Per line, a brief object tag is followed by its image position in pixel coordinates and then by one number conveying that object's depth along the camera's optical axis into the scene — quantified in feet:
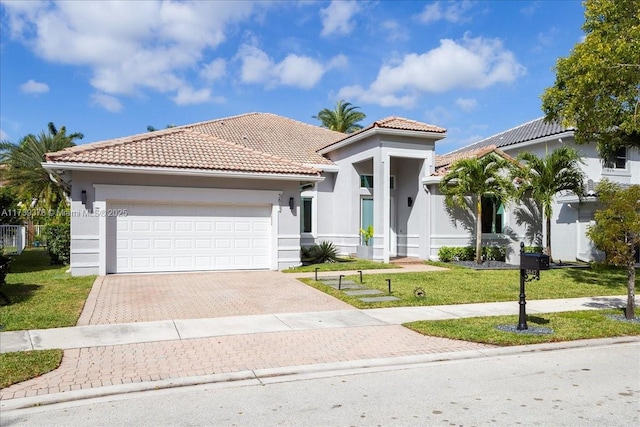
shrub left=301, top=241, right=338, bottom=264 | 63.62
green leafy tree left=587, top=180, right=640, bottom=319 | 31.40
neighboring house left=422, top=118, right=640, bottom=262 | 67.97
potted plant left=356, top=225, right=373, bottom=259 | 66.58
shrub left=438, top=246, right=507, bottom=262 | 66.54
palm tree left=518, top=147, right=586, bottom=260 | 63.26
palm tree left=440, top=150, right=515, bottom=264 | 61.93
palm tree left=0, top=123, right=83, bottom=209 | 96.99
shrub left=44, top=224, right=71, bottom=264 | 62.39
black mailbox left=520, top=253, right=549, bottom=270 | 27.14
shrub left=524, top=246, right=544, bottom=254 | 70.85
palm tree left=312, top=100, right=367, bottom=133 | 143.33
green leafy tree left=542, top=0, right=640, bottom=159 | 35.88
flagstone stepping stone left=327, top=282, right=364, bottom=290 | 43.46
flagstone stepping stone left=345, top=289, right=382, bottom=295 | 40.32
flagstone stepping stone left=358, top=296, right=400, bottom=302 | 37.33
